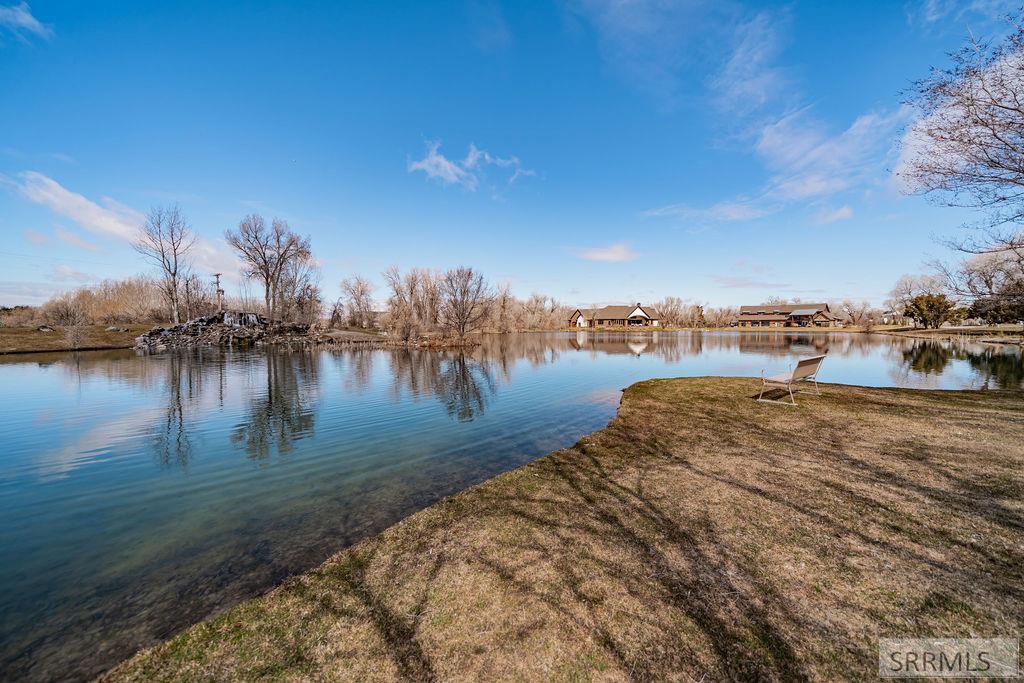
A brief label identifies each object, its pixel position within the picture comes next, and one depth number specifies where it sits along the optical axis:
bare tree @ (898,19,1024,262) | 8.15
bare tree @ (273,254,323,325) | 53.00
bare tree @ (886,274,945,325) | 77.29
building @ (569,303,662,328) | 98.88
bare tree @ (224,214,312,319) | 45.62
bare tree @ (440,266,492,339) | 46.75
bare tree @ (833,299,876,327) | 96.88
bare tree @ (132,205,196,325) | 42.22
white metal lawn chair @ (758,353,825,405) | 11.54
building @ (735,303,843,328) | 95.50
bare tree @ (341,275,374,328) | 80.94
